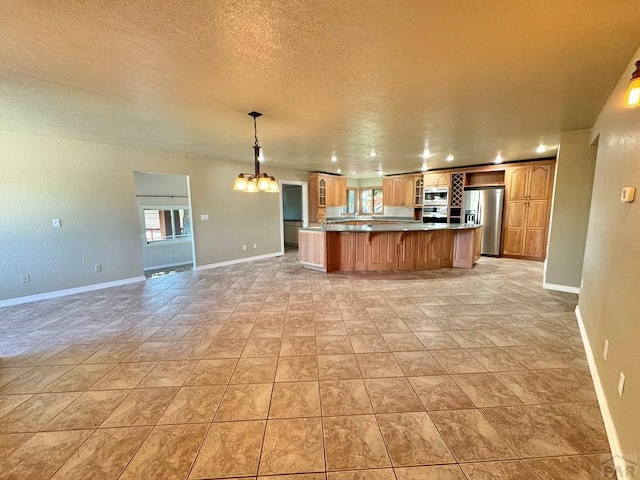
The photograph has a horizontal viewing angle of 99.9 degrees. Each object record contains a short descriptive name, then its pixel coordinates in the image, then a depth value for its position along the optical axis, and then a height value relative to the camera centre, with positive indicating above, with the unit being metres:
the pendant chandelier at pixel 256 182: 2.99 +0.33
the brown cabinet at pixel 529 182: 6.05 +0.61
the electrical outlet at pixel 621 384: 1.47 -0.97
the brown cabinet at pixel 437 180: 7.39 +0.84
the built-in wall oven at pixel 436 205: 7.48 +0.13
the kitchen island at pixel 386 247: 5.41 -0.76
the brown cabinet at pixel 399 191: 8.27 +0.60
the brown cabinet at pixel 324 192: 7.70 +0.55
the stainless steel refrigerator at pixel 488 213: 6.60 -0.10
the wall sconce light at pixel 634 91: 1.28 +0.56
